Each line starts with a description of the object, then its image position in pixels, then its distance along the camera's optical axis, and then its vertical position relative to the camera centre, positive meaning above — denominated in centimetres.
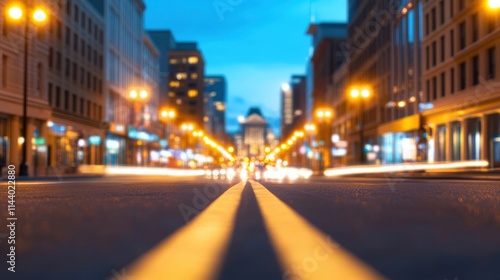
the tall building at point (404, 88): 5942 +705
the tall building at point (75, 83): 5459 +724
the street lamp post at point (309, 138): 14334 +550
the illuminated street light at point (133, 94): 5722 +588
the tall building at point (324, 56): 12209 +2064
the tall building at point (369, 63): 7188 +1225
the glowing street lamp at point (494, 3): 2511 +610
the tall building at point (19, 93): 4334 +481
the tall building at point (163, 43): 15825 +2919
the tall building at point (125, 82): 7325 +993
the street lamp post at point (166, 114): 6456 +478
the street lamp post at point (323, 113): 7694 +573
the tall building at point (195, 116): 19061 +1358
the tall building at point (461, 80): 4297 +598
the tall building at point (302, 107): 18110 +1598
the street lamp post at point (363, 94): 5378 +574
